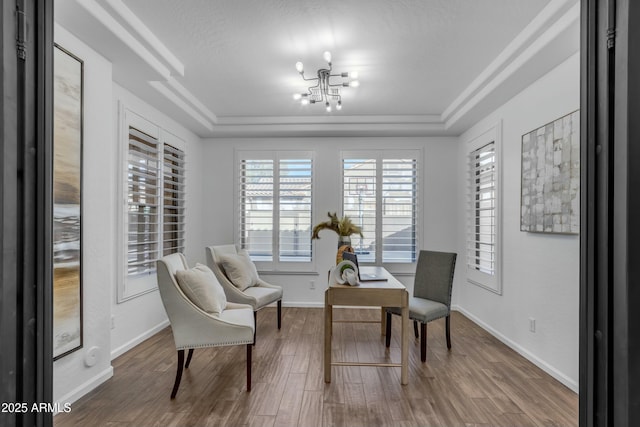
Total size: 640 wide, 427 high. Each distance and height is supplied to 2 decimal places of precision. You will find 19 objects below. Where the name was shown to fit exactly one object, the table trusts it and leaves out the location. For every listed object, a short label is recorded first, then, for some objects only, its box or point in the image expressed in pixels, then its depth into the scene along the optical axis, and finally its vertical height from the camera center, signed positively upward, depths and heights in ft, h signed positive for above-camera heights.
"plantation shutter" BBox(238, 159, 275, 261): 17.11 +0.13
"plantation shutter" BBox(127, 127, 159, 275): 11.33 +0.32
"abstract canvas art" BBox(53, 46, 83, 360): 7.29 +0.18
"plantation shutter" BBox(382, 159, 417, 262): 16.84 +0.05
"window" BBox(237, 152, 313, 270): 17.03 -0.09
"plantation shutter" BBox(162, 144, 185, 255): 13.65 +0.46
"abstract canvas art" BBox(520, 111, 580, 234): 8.66 +1.02
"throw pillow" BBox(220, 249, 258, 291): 12.96 -2.16
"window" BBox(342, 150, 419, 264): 16.84 +0.18
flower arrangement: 13.91 -0.53
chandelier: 9.86 +4.10
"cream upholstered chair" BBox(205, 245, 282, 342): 12.23 -2.84
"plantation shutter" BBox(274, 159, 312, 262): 17.03 +0.25
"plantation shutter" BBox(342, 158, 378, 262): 16.84 +0.55
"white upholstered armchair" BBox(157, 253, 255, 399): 8.34 -2.58
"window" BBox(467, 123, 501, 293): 13.03 -0.04
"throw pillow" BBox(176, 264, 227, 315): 8.75 -1.93
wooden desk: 8.87 -2.18
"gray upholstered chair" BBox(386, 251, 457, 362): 10.39 -2.58
